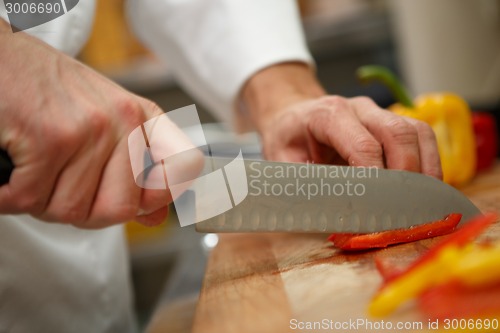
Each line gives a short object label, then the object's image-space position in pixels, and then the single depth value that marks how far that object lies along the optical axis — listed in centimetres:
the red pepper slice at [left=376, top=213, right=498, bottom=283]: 48
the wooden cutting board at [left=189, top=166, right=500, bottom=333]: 55
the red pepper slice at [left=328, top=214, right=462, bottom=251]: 74
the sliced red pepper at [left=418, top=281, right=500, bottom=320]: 46
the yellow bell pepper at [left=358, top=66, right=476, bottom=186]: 125
